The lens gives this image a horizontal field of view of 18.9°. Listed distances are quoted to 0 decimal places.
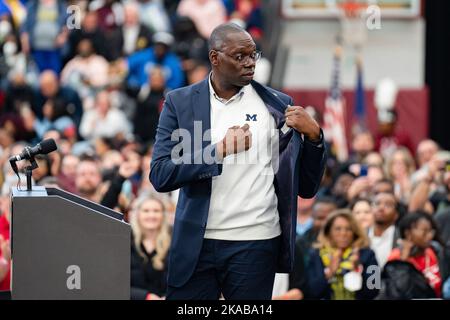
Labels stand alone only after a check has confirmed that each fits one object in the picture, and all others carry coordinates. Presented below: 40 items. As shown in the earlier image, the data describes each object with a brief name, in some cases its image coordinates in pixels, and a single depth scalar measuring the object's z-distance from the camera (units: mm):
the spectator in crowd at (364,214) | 11141
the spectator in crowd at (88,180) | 12048
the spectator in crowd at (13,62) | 19078
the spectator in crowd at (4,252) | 9242
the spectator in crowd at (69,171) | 12594
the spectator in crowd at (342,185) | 12836
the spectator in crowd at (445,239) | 10305
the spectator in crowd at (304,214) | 11484
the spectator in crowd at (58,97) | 18234
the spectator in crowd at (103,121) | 17766
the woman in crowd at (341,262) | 9945
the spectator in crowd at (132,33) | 19875
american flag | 18094
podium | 5902
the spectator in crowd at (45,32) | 19594
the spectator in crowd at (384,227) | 11086
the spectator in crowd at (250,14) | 20875
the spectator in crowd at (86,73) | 18844
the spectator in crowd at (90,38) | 19781
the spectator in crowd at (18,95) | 18531
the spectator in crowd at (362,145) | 16031
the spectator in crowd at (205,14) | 20859
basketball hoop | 20609
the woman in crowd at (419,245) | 10404
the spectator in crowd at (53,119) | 17806
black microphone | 6316
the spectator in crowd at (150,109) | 18250
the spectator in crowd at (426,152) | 15503
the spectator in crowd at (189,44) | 19328
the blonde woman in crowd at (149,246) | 10133
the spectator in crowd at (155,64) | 18859
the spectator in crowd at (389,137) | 17312
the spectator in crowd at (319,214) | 10914
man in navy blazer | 6590
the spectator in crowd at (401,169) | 14272
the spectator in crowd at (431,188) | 12562
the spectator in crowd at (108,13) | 20609
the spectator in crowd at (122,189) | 10344
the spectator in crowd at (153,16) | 20453
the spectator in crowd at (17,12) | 19938
